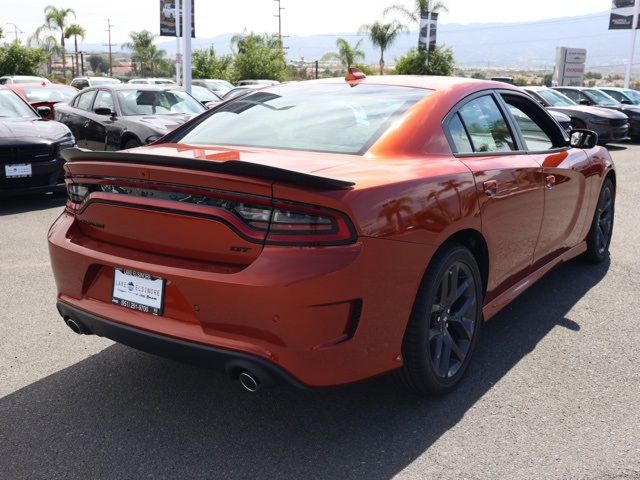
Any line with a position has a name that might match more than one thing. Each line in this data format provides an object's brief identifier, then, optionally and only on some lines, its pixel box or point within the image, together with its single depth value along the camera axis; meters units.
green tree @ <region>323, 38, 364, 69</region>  44.92
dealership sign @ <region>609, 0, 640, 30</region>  32.31
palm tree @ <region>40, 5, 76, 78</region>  57.66
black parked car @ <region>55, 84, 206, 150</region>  9.78
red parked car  15.76
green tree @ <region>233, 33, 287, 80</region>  39.12
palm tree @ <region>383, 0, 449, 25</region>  35.59
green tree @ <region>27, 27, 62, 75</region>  57.22
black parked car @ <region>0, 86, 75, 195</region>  7.65
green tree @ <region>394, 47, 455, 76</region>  34.09
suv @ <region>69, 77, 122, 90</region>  28.39
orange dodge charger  2.46
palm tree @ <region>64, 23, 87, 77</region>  57.44
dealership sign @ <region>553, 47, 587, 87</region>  36.47
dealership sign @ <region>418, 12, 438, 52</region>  34.34
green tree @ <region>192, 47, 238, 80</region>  39.75
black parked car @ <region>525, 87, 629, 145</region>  15.77
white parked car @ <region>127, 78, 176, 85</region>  27.21
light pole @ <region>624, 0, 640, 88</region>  31.39
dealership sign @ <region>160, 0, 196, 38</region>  26.30
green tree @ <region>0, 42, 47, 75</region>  39.66
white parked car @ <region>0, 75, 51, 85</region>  26.96
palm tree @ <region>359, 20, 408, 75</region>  40.48
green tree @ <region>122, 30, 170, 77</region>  62.88
